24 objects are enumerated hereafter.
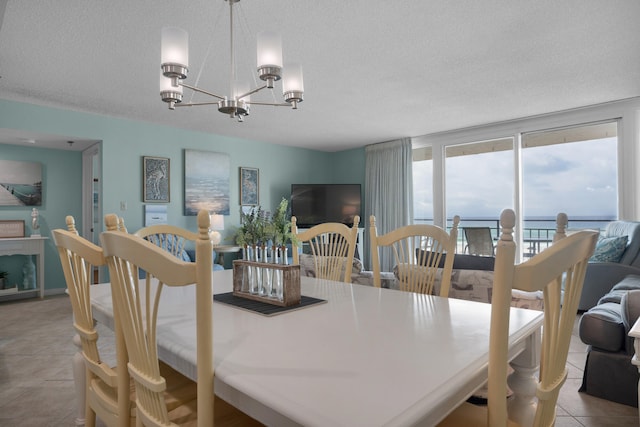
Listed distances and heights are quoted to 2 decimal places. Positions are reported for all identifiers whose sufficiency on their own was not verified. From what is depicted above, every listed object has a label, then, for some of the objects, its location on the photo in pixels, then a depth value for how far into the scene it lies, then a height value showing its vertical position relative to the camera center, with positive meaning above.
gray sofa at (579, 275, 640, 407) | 2.11 -0.84
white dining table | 0.68 -0.34
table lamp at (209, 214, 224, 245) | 5.41 -0.12
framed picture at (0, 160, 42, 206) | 5.21 +0.47
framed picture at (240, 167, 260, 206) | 6.22 +0.48
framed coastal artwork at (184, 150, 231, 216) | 5.56 +0.52
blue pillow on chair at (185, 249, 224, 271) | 4.86 -0.54
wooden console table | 4.86 -0.43
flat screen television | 6.80 +0.22
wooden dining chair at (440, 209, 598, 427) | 0.71 -0.20
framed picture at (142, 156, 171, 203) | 5.14 +0.50
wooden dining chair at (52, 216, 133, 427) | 1.07 -0.42
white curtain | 6.31 +0.48
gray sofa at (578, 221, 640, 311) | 3.70 -0.58
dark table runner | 1.32 -0.34
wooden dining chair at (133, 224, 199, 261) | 2.21 -0.10
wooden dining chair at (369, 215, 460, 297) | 1.77 -0.22
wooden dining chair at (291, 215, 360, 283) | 2.17 -0.22
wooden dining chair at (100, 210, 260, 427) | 0.77 -0.23
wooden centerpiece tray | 1.39 -0.25
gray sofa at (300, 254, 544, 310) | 2.22 -0.42
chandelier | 1.85 +0.79
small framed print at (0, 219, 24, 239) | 5.15 -0.16
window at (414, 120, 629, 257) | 5.18 +0.58
